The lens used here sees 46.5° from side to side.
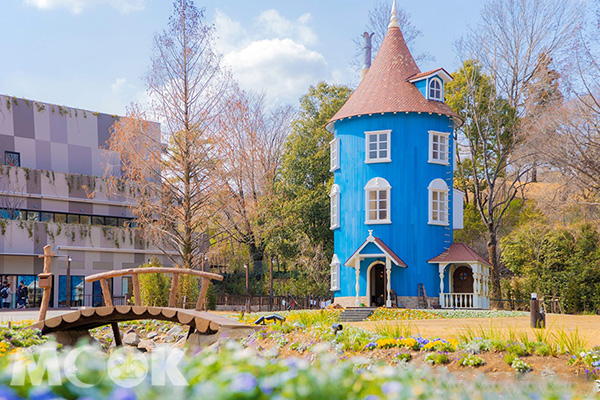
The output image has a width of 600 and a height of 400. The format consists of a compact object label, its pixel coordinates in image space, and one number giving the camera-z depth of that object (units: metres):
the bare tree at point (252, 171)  38.53
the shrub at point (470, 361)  10.21
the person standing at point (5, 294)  38.19
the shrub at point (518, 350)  10.41
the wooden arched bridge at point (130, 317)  14.27
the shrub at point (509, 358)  10.12
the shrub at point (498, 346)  10.73
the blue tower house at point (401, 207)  28.62
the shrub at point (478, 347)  10.75
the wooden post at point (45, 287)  16.80
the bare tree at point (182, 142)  27.61
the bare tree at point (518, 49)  33.62
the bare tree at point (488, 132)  33.59
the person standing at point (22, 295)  38.72
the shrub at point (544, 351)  10.32
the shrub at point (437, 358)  10.59
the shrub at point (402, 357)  10.98
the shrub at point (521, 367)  9.81
